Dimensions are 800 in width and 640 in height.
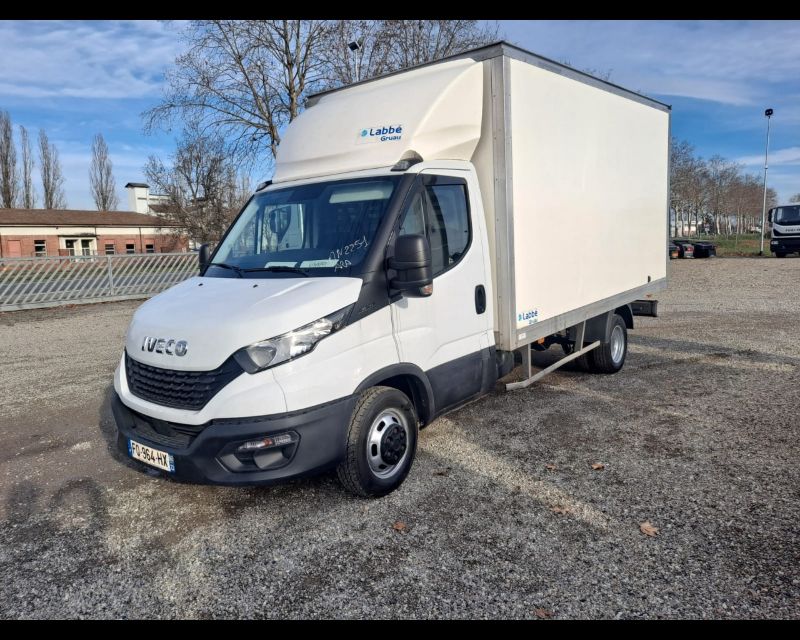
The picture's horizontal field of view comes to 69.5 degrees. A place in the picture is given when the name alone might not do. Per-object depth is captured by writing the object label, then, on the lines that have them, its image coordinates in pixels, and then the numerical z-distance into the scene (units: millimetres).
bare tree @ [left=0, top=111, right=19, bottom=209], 50469
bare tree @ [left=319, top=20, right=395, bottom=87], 19500
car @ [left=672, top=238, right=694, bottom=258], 30391
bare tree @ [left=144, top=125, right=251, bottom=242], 37188
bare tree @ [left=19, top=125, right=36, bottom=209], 52812
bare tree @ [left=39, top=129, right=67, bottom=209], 54219
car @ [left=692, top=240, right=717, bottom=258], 30422
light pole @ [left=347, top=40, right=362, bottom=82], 19095
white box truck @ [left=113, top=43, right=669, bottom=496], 3561
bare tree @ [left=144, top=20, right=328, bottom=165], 18688
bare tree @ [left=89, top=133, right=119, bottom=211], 58750
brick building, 45719
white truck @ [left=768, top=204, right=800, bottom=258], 27516
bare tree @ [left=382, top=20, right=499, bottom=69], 20312
